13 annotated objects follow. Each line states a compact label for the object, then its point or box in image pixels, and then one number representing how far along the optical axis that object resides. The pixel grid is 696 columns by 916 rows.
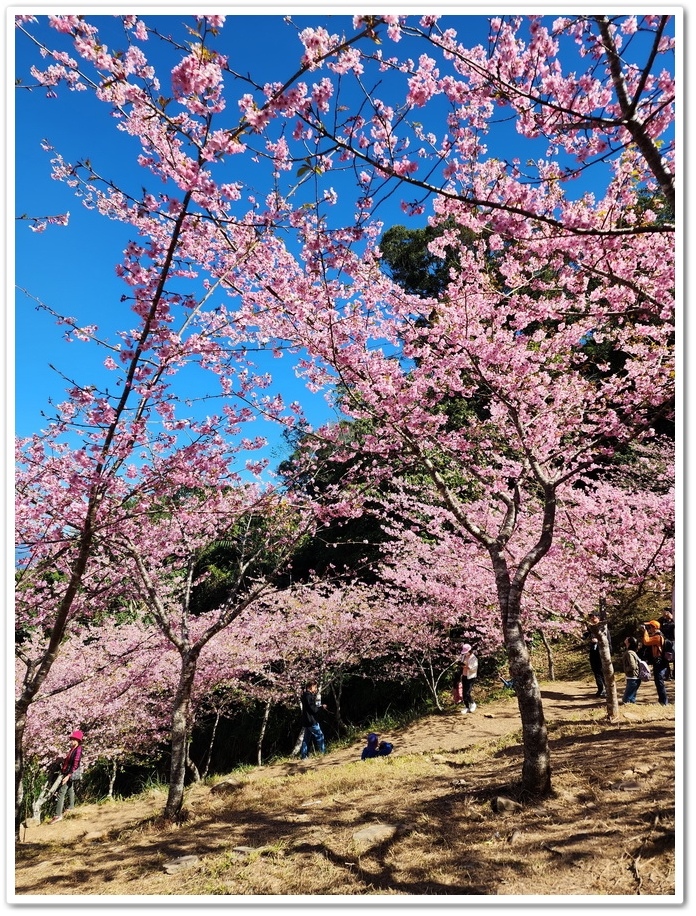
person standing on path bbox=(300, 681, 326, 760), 9.78
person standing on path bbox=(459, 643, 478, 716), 9.93
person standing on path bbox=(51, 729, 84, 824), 8.27
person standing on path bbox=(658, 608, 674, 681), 7.84
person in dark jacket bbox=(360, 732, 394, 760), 8.31
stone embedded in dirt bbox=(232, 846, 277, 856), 4.21
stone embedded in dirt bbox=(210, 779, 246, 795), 7.71
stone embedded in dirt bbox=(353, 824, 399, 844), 4.08
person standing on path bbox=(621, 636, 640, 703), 8.16
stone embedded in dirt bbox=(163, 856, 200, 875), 4.08
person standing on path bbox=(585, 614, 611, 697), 9.19
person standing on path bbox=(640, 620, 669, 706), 7.32
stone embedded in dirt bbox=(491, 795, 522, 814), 4.12
